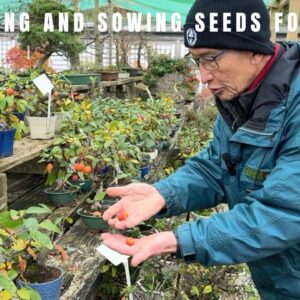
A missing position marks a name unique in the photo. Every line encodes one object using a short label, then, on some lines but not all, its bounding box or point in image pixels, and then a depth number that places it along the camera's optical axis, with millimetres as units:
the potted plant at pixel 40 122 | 2255
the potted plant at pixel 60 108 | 2412
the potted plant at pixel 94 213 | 1836
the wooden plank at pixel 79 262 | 1444
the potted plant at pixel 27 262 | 1022
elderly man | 792
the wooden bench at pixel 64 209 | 1492
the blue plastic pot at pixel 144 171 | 2552
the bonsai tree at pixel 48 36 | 3739
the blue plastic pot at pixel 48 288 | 1222
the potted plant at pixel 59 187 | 2093
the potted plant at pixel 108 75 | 4836
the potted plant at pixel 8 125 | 1786
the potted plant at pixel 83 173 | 1988
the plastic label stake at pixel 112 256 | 1071
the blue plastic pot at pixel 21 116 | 2428
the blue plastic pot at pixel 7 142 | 1775
